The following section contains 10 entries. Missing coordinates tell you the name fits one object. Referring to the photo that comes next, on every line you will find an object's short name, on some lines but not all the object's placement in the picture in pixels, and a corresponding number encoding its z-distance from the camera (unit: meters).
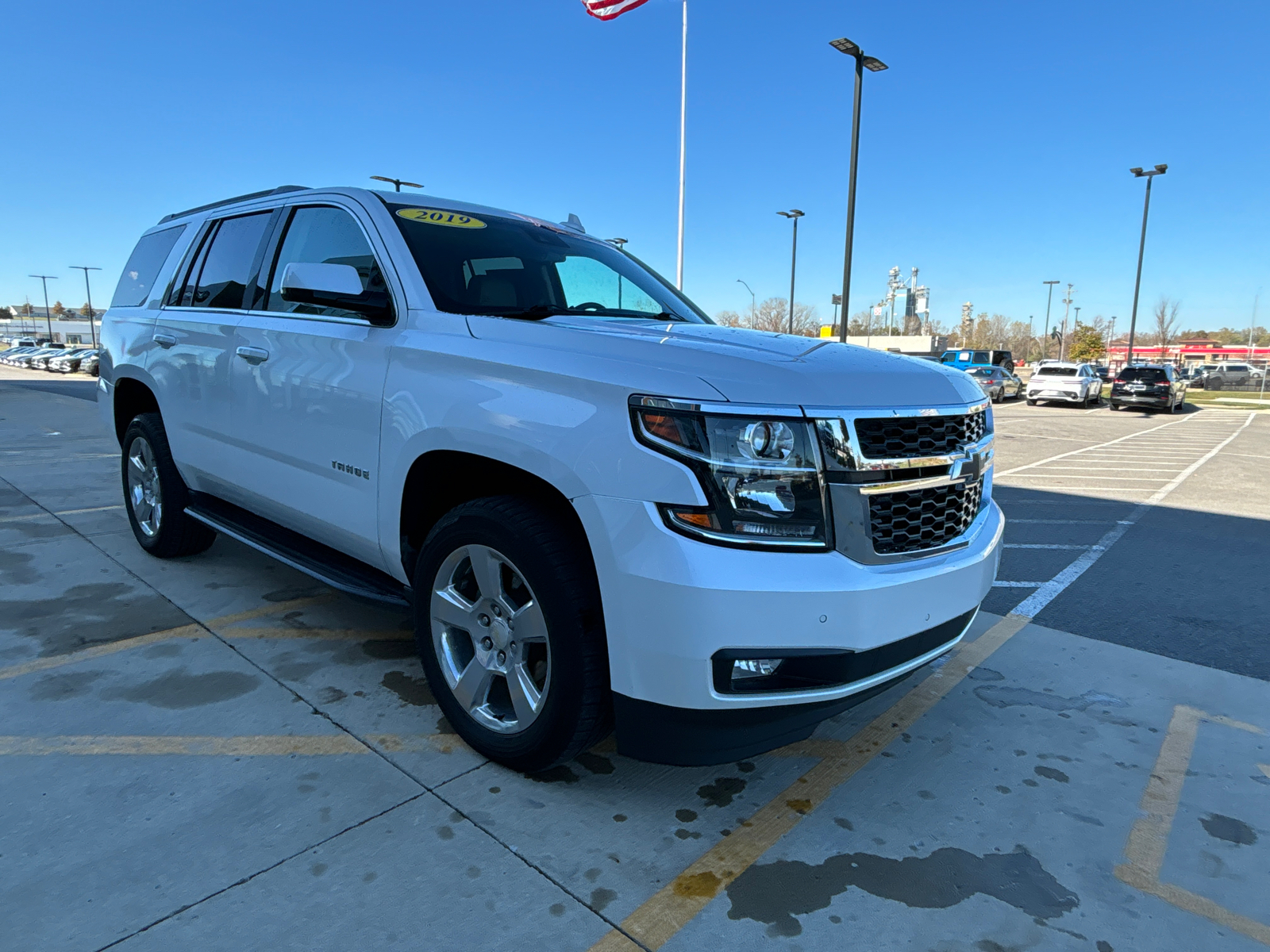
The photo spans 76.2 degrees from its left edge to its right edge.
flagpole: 24.36
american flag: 20.66
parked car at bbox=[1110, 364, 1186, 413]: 26.62
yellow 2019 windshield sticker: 3.31
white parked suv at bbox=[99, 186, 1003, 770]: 2.12
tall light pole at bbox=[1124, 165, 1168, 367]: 35.91
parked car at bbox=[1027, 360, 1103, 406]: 27.39
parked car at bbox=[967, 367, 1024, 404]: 29.24
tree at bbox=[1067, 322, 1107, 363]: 86.19
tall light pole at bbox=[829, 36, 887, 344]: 16.56
